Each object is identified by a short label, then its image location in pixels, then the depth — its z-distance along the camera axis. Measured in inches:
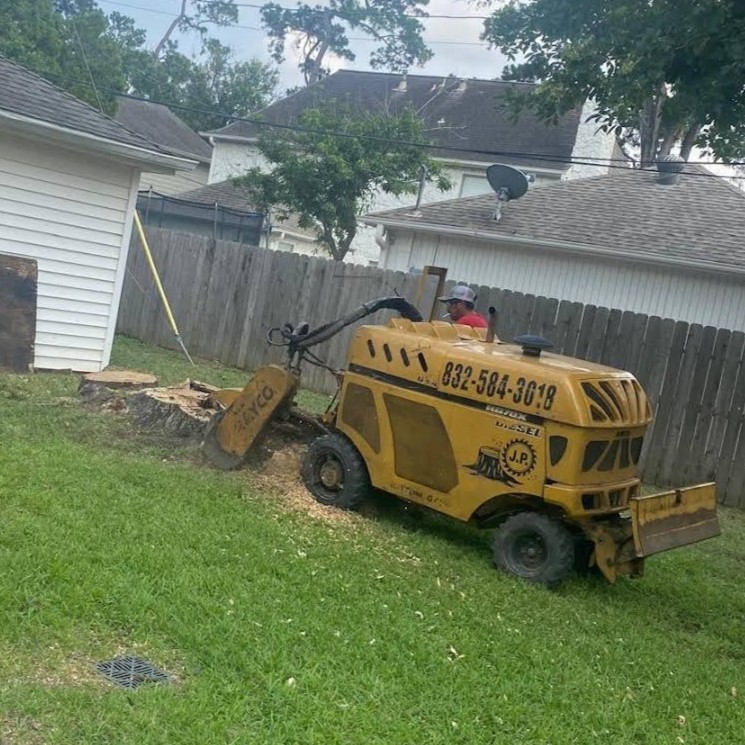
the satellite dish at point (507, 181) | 621.3
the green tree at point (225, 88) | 1884.8
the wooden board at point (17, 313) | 417.4
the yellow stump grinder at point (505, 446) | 238.8
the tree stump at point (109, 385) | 355.2
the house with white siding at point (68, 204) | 422.6
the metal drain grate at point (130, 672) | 152.9
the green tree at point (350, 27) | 2122.3
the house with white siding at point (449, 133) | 1046.4
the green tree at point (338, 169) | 914.7
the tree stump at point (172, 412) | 318.3
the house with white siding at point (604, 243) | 580.4
